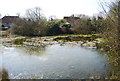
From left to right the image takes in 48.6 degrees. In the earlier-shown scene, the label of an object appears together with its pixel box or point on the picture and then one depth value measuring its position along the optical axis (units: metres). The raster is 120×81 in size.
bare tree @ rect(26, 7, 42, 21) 30.21
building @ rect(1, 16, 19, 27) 47.06
